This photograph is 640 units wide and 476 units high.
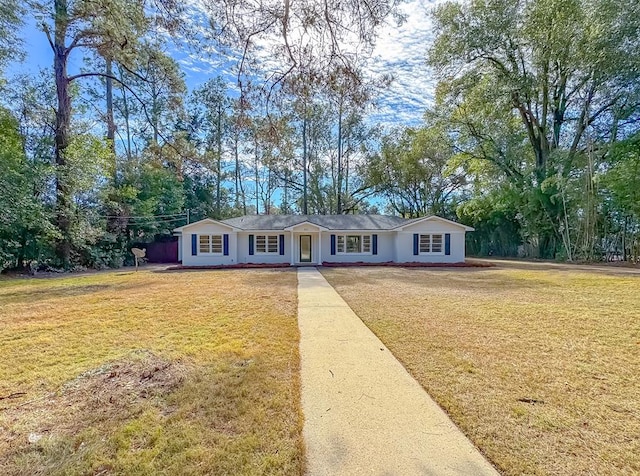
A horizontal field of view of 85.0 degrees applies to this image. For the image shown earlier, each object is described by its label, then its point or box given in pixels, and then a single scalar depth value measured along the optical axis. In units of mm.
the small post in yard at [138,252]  16797
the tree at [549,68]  16484
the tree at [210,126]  28438
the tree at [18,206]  13711
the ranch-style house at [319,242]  18953
